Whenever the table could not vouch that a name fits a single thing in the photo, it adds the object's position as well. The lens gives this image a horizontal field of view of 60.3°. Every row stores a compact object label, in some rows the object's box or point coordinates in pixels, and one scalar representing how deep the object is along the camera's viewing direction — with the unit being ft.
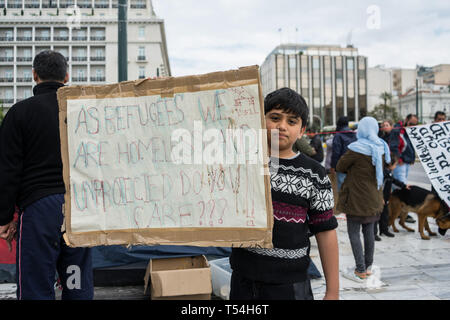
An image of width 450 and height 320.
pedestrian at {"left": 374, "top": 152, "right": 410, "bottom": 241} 20.13
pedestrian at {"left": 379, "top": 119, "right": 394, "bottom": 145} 21.00
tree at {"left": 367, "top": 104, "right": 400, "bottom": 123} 206.59
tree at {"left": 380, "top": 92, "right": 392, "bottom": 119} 201.13
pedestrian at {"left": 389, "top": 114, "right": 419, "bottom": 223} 22.26
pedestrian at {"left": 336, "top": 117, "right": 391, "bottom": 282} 14.12
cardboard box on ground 11.28
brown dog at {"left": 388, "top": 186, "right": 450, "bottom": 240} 19.80
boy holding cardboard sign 5.73
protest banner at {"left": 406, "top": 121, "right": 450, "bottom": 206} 15.94
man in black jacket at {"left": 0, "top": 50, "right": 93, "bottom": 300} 7.27
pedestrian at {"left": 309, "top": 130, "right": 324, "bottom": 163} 23.47
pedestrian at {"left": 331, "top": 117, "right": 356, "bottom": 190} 20.25
